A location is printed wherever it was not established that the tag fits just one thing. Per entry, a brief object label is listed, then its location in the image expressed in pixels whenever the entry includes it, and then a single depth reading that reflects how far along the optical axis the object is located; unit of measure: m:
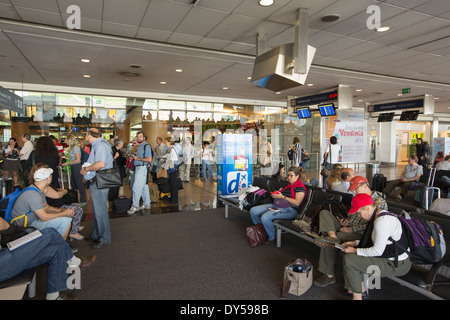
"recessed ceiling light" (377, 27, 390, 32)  5.42
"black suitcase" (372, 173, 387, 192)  8.64
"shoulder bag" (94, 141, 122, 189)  4.66
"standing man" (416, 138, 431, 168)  14.08
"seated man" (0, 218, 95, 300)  2.74
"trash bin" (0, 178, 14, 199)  5.22
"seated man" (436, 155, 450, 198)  7.63
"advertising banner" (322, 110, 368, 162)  16.53
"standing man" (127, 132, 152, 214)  6.78
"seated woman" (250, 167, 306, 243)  4.76
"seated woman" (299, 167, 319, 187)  5.22
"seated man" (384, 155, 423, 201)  8.00
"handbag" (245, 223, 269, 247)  4.78
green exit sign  11.53
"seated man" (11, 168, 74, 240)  3.49
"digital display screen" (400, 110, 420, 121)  13.24
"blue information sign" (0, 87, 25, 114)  7.46
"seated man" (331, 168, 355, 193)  5.21
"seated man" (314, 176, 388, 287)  3.54
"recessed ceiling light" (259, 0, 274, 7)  4.39
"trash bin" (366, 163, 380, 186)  10.47
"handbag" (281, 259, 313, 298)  3.27
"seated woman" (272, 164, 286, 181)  7.09
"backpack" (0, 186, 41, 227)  3.48
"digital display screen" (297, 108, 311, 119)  12.64
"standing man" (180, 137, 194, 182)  11.61
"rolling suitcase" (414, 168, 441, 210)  6.48
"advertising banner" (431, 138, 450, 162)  13.65
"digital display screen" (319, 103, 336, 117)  11.30
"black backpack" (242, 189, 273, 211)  5.52
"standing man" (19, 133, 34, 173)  9.19
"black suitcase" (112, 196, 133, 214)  6.84
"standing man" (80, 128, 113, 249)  4.71
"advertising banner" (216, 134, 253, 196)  7.68
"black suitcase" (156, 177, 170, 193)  7.98
